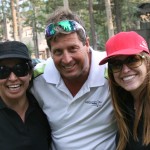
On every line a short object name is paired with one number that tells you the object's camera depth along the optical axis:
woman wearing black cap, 3.20
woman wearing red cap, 3.02
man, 3.44
